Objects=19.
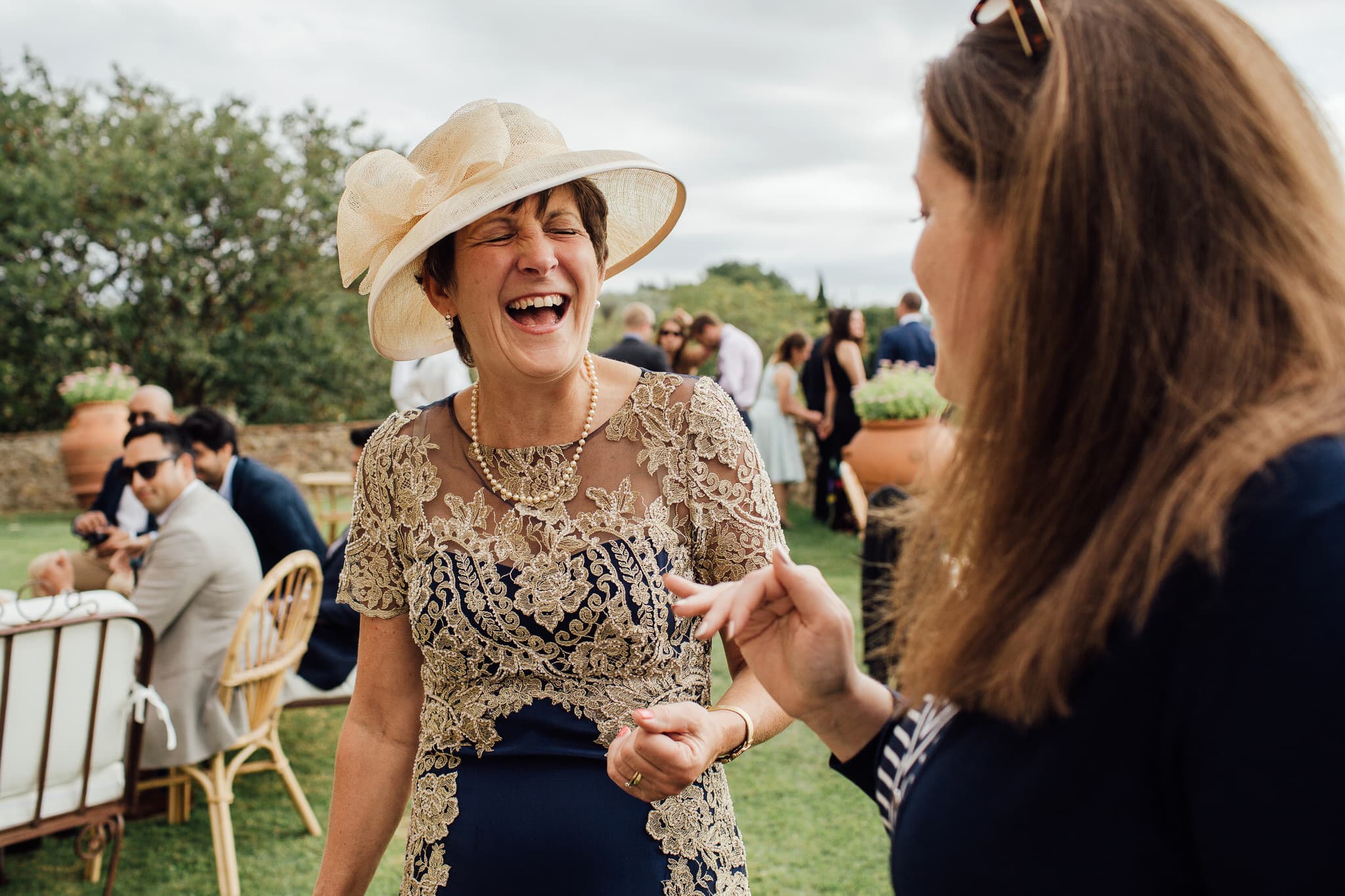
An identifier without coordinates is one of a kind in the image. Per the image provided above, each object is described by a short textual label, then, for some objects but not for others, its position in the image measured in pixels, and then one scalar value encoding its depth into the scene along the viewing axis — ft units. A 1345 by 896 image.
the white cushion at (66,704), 10.77
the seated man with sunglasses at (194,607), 13.38
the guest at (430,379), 22.53
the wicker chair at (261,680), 13.01
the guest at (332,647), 15.25
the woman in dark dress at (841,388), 33.12
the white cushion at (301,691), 15.12
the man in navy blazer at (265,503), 17.47
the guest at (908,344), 31.81
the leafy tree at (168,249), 59.00
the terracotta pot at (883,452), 22.31
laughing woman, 5.68
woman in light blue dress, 36.60
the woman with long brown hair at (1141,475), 2.38
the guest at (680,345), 32.94
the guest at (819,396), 36.88
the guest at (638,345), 23.86
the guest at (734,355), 32.71
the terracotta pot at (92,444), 41.14
